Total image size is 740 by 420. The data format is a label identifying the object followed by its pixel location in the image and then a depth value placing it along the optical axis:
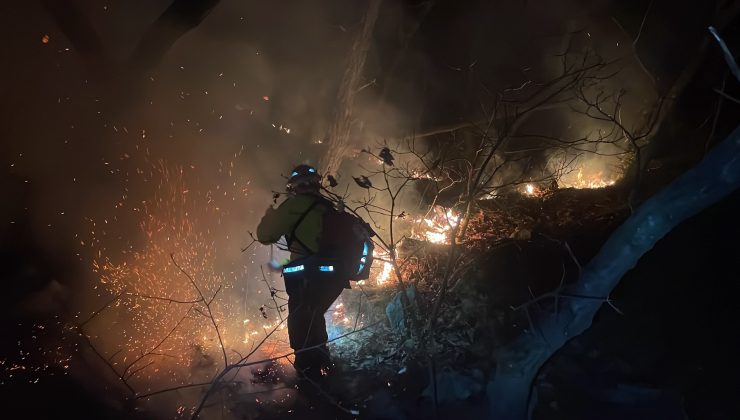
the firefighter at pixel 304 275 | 4.34
